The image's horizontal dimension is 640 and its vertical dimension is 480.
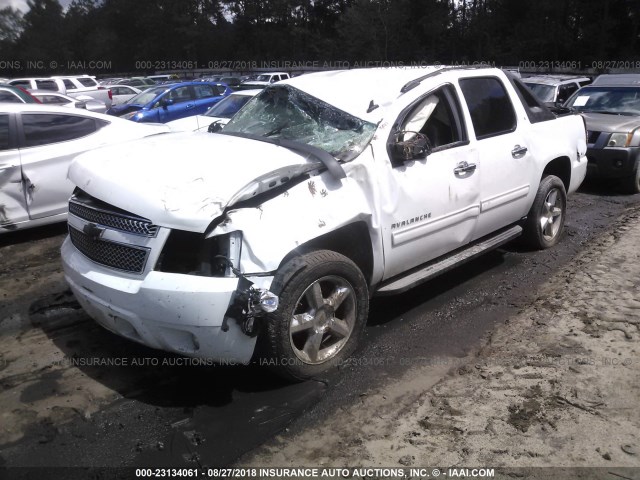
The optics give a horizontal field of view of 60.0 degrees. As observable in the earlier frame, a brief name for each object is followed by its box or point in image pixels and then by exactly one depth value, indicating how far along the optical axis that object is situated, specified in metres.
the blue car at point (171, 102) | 14.34
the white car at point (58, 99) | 15.32
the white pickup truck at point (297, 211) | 3.04
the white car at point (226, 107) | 10.08
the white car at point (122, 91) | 24.24
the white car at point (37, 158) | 5.88
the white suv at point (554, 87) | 11.54
